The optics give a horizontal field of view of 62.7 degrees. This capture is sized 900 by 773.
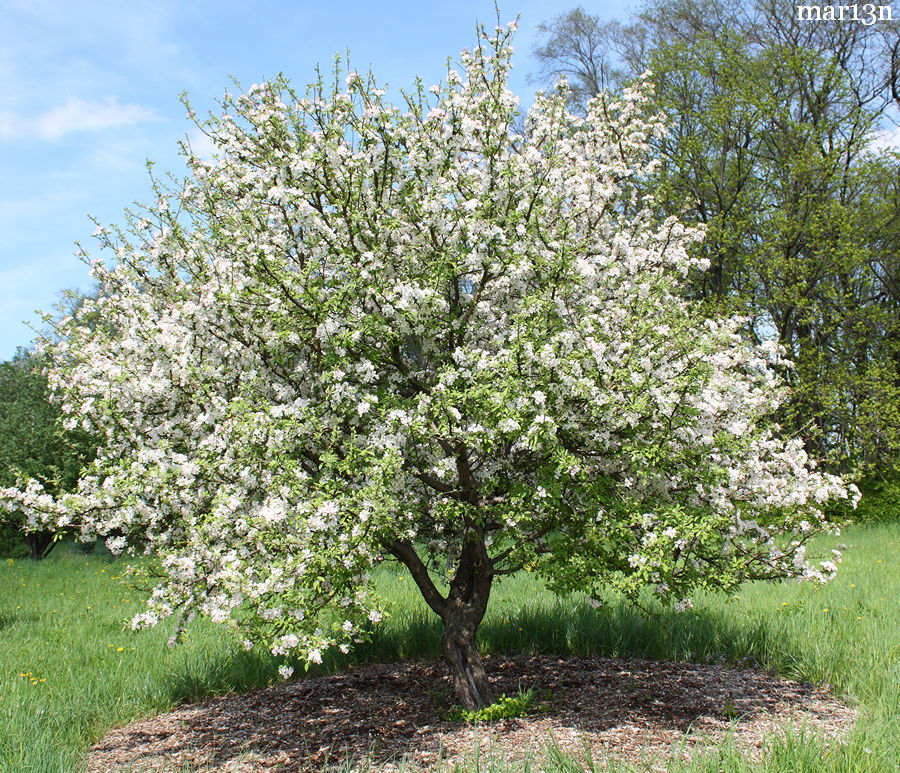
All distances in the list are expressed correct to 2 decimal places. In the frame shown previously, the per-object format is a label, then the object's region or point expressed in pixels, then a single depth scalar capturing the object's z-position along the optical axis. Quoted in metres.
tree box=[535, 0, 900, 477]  24.56
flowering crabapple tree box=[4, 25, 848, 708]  6.39
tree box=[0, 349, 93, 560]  24.73
